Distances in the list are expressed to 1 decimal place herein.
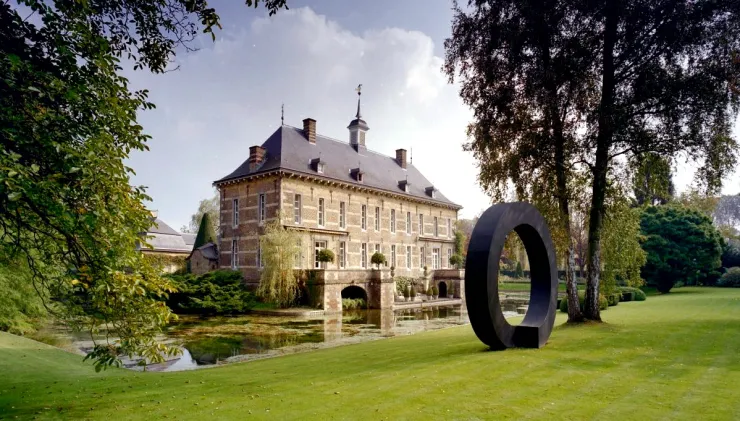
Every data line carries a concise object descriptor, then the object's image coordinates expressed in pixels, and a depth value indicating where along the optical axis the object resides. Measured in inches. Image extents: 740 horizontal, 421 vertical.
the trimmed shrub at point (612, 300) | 851.7
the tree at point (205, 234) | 1294.3
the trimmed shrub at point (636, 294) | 983.6
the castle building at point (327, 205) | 1024.9
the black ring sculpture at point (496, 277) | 321.7
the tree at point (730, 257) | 1518.2
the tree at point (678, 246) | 1172.5
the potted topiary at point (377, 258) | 1110.4
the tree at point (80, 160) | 157.6
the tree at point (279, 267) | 905.5
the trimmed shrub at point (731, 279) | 1346.0
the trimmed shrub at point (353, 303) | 984.9
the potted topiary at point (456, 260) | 1407.5
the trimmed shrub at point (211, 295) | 864.3
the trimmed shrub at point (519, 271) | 2215.9
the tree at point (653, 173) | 512.4
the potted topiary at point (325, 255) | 978.7
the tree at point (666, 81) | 458.6
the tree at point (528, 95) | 502.0
